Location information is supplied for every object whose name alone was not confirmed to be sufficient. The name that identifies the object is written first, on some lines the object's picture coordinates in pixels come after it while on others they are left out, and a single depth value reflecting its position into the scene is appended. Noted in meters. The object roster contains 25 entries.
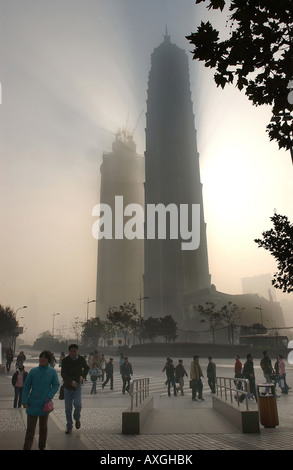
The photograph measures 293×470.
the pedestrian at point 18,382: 11.66
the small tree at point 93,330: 97.69
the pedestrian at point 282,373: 16.17
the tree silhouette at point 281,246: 8.28
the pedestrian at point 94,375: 16.56
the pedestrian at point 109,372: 18.58
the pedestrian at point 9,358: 29.89
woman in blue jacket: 5.83
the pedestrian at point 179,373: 16.63
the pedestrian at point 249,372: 13.44
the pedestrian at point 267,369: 15.02
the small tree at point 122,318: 77.44
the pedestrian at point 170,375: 16.15
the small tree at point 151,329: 81.50
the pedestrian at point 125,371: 17.09
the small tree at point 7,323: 61.37
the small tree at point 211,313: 68.19
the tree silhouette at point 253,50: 5.02
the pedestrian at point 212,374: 15.73
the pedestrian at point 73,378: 7.70
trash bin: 8.30
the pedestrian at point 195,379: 14.23
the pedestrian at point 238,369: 15.48
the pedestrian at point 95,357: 17.48
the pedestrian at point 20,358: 18.71
